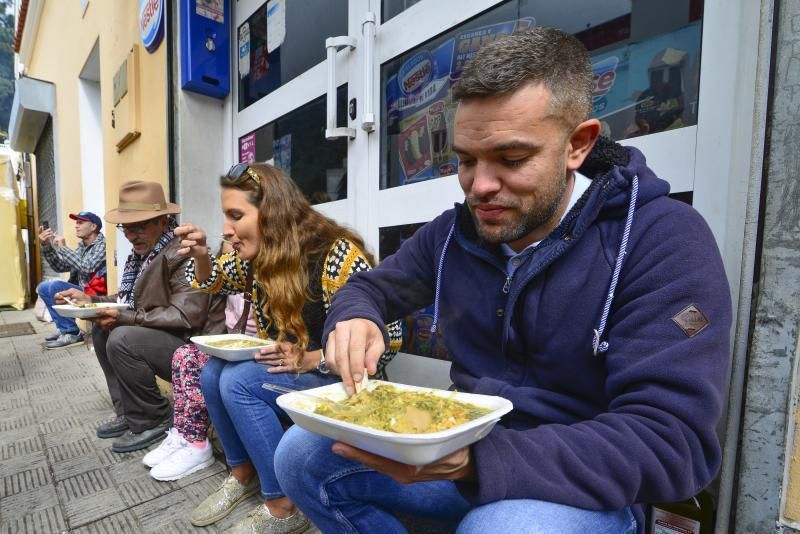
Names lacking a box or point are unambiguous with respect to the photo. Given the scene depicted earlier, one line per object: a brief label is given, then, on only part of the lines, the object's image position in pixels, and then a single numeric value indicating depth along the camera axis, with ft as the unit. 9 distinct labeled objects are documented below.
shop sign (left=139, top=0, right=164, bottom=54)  11.50
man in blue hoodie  2.53
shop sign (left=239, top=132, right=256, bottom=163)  11.27
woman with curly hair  5.61
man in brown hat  8.17
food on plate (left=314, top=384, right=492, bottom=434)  2.70
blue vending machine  10.71
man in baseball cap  15.92
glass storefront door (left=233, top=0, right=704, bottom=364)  4.51
